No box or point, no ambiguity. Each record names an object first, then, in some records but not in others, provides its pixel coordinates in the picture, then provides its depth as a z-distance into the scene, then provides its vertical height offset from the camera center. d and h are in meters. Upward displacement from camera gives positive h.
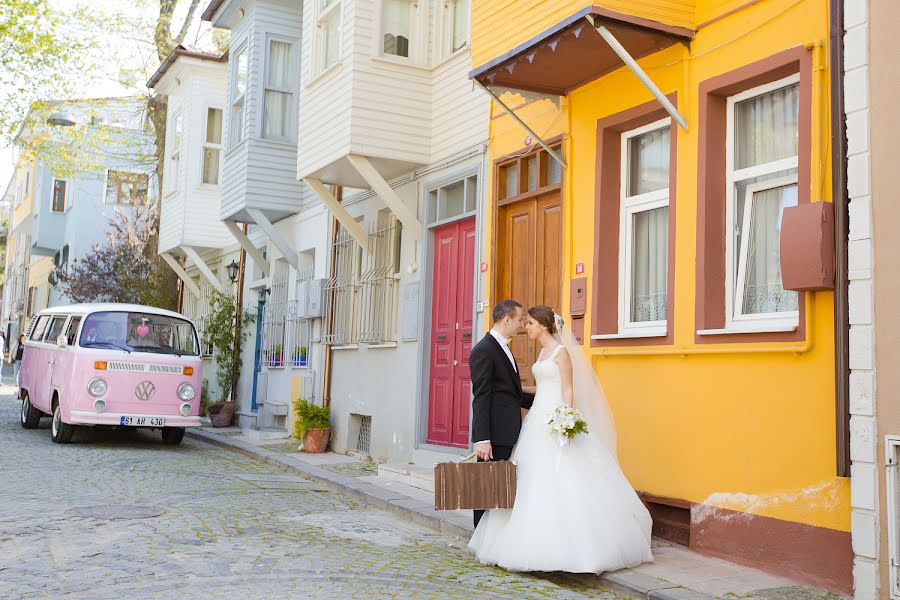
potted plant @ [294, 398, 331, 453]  13.77 -0.71
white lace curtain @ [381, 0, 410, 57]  12.96 +4.83
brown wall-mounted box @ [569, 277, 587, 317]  8.81 +0.83
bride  6.40 -0.75
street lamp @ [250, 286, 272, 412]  18.11 +0.81
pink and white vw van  13.07 +0.00
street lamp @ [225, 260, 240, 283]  19.45 +2.12
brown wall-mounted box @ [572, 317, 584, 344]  8.80 +0.54
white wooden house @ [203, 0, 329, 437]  16.02 +3.01
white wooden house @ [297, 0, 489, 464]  11.65 +2.41
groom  7.07 -0.03
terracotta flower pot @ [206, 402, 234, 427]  17.98 -0.76
